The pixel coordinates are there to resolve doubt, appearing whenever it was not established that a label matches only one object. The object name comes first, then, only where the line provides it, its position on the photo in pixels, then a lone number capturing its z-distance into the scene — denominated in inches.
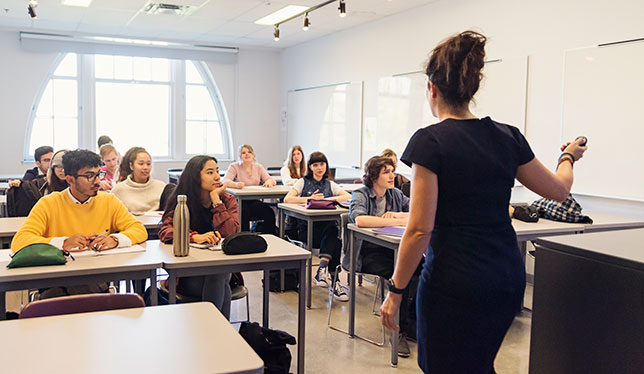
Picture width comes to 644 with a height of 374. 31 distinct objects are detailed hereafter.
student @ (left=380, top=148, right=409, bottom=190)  214.5
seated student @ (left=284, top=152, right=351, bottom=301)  185.5
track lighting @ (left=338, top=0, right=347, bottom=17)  238.2
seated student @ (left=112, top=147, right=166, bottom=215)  170.2
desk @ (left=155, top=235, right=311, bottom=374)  103.7
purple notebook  136.3
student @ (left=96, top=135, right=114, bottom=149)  294.2
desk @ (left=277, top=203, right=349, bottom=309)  180.5
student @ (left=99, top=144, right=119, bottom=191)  230.4
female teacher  61.8
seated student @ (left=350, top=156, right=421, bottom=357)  144.3
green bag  94.2
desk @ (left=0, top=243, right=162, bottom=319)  91.1
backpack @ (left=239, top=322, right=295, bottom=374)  107.0
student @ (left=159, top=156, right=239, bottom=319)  124.3
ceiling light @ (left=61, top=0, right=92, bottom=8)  280.4
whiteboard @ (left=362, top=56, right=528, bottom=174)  218.8
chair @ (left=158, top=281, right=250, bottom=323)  121.3
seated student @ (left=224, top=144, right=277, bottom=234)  239.1
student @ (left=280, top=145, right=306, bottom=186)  273.9
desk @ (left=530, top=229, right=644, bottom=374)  50.4
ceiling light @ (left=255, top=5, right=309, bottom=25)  284.0
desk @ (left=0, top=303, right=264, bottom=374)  54.7
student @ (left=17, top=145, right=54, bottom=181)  204.4
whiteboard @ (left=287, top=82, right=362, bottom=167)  326.6
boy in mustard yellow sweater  109.3
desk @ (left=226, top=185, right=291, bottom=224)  230.2
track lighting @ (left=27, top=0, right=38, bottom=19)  245.8
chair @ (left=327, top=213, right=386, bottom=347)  147.5
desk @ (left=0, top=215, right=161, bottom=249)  134.1
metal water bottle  105.1
